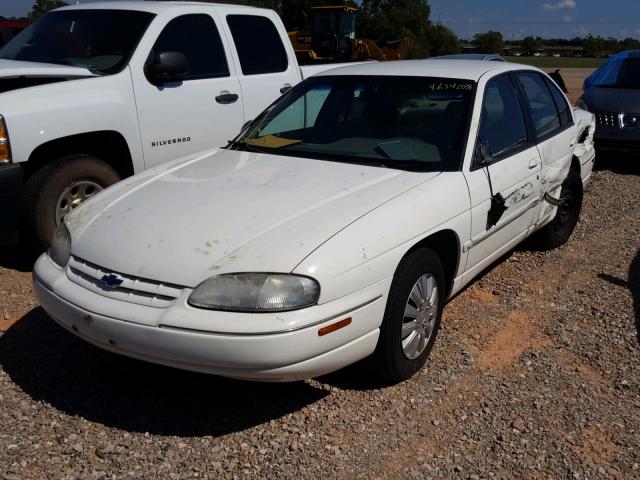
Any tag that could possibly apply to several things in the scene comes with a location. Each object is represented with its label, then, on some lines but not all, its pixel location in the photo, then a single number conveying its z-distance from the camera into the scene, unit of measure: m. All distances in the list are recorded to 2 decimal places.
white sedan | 2.92
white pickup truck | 4.86
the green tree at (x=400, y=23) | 48.66
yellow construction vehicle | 21.64
